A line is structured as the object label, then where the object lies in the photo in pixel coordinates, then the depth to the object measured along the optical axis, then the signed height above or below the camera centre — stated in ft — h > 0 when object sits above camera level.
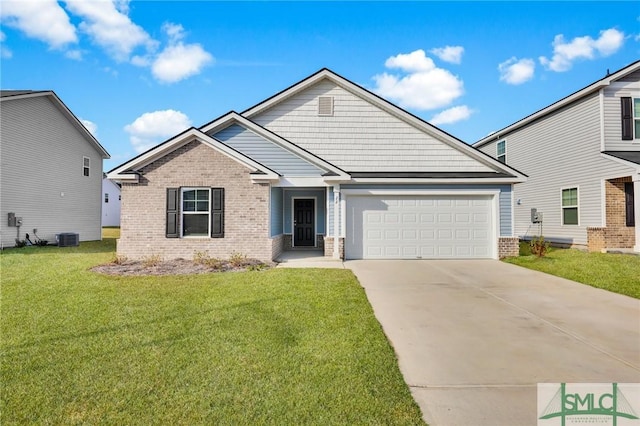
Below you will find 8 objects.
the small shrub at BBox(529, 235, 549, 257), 42.99 -3.45
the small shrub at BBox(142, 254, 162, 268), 34.65 -3.92
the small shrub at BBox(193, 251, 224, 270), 33.92 -3.95
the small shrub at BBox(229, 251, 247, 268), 35.29 -3.85
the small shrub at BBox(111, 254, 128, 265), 35.95 -3.95
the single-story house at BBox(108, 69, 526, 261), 38.01 +4.15
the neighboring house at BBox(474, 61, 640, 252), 45.80 +7.87
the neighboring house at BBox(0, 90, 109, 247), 51.37 +8.45
